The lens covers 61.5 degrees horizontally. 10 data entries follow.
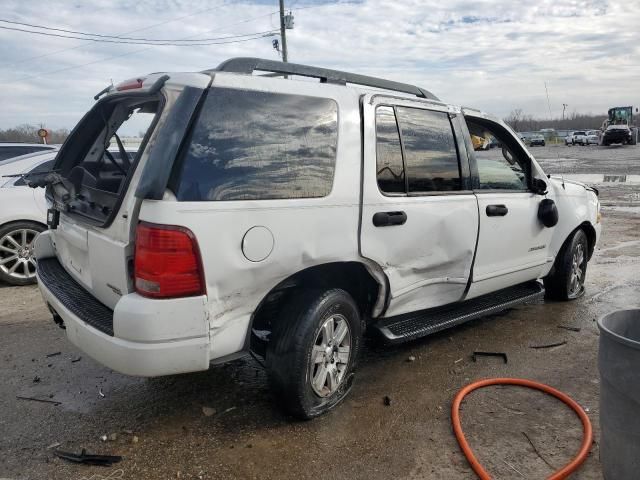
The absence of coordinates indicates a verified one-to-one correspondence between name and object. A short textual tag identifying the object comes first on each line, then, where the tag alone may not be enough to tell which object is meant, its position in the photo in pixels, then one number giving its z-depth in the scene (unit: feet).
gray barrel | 7.10
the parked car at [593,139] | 169.48
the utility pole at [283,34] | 87.66
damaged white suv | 8.59
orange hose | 8.80
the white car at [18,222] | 19.98
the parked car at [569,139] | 178.91
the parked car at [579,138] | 170.93
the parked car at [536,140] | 179.32
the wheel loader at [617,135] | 145.07
